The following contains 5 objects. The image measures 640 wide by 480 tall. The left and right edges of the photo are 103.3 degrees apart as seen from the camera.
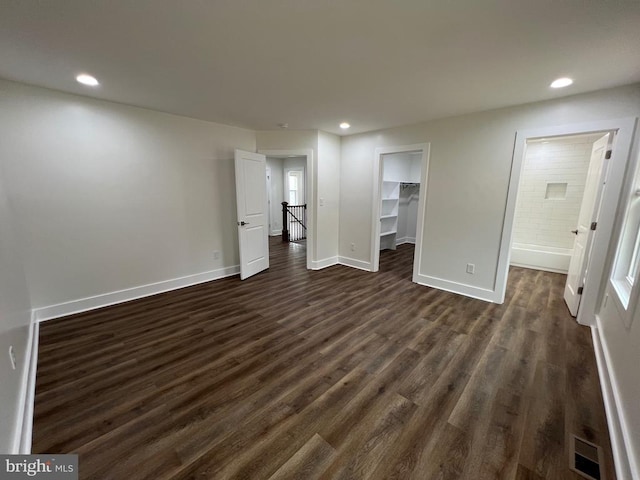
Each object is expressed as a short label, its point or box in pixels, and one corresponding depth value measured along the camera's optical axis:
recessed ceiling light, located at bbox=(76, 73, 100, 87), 2.30
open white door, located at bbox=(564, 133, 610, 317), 2.72
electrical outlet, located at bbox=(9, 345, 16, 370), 1.51
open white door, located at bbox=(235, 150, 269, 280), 3.96
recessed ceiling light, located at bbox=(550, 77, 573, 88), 2.24
